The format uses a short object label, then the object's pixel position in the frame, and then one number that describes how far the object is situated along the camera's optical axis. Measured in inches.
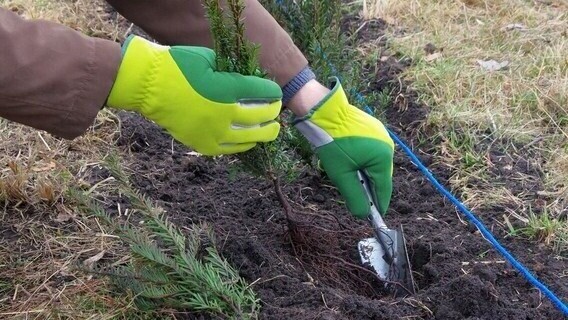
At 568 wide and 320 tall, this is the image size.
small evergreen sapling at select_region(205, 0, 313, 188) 75.7
